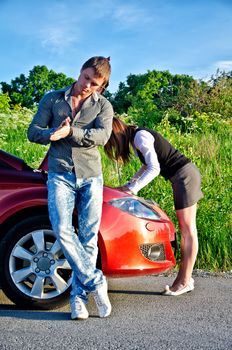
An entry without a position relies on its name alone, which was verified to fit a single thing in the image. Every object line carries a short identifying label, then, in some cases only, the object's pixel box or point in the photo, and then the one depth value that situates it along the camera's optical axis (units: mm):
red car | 4512
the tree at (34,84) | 48594
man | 4234
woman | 4812
